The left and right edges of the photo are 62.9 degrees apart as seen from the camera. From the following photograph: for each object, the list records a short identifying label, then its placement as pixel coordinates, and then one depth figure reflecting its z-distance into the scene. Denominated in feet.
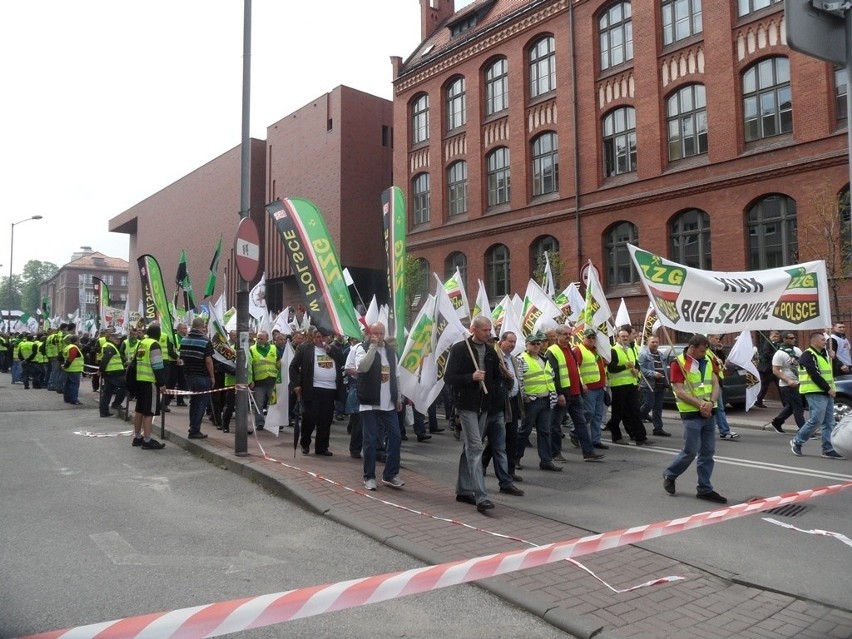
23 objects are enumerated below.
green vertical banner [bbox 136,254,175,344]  40.96
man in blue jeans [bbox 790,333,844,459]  30.91
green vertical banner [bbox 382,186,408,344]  27.45
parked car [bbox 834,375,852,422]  36.01
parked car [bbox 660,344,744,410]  49.44
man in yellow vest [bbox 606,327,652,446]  36.22
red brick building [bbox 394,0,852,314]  73.92
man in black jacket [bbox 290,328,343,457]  31.35
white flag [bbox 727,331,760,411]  40.75
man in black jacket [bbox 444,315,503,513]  22.30
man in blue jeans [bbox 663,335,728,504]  23.36
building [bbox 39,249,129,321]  353.92
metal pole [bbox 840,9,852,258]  11.68
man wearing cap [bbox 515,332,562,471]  28.94
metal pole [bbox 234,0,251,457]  29.96
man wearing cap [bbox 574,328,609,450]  33.50
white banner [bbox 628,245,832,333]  25.31
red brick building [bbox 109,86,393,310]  125.08
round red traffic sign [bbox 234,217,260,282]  30.32
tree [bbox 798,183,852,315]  64.34
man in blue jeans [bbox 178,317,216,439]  35.50
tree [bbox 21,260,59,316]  418.10
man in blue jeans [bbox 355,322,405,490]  24.58
